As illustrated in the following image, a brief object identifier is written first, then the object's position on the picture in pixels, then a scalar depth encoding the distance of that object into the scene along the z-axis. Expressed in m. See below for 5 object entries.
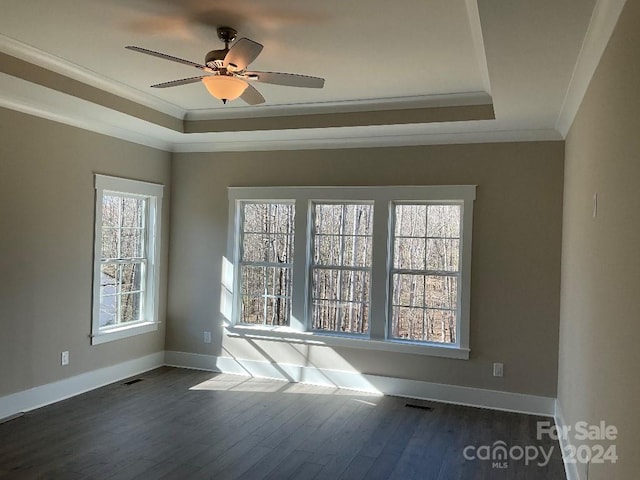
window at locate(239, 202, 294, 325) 5.77
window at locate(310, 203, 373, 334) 5.43
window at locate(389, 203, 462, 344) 5.10
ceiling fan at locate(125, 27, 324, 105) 2.96
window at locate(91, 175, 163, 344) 5.12
